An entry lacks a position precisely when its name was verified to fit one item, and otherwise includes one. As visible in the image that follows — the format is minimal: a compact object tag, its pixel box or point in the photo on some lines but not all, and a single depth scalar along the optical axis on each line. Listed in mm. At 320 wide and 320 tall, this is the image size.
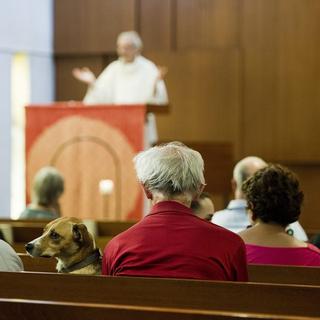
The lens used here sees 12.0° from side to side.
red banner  13025
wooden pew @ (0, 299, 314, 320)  3945
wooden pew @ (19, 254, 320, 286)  5374
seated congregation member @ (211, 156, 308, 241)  7891
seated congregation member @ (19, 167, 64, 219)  9971
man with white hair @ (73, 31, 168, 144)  14836
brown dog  5408
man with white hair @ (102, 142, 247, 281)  4925
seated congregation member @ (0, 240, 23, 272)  5432
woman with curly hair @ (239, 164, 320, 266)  6124
